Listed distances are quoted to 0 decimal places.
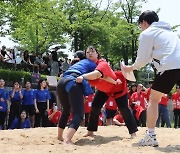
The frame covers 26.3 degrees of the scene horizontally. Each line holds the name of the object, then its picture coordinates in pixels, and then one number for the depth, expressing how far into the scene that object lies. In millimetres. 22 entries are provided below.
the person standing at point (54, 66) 17891
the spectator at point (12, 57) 15436
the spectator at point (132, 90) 11977
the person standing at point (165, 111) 11383
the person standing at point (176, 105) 13023
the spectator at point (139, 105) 10523
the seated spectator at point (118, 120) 9216
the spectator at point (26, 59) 16078
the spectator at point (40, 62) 16875
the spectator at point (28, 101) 10305
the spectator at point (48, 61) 18031
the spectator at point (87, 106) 10048
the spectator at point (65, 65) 18072
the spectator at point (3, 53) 15145
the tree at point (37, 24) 19808
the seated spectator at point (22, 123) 9852
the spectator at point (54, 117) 10234
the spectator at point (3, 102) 9750
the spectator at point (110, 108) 9664
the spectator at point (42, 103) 10570
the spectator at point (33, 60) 16500
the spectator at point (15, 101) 10141
